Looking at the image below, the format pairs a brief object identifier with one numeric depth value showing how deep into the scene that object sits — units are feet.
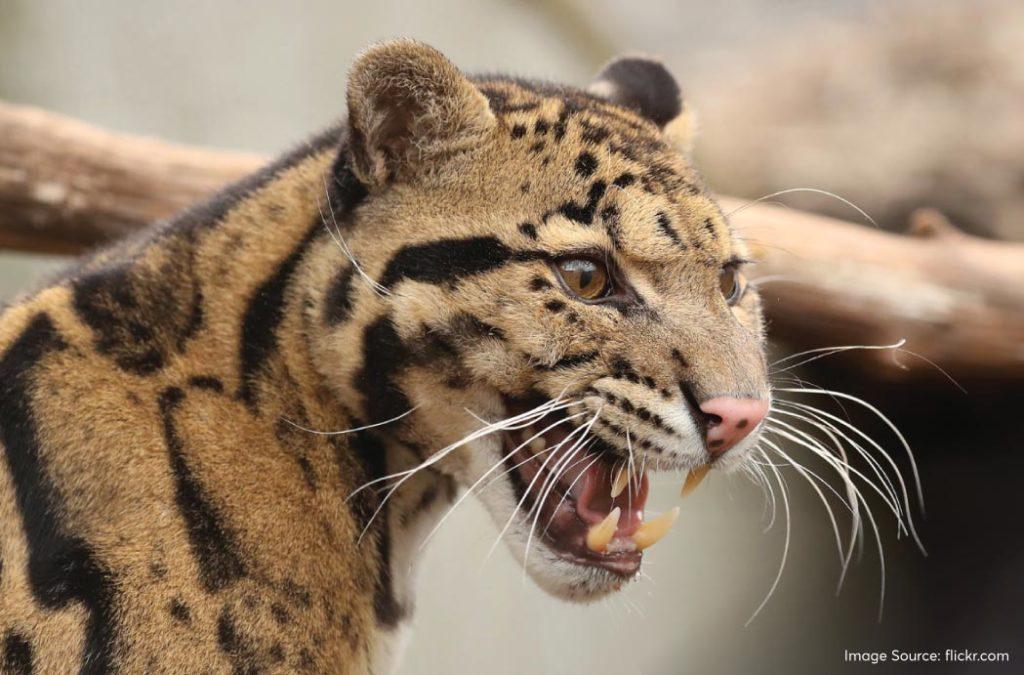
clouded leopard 19.99
